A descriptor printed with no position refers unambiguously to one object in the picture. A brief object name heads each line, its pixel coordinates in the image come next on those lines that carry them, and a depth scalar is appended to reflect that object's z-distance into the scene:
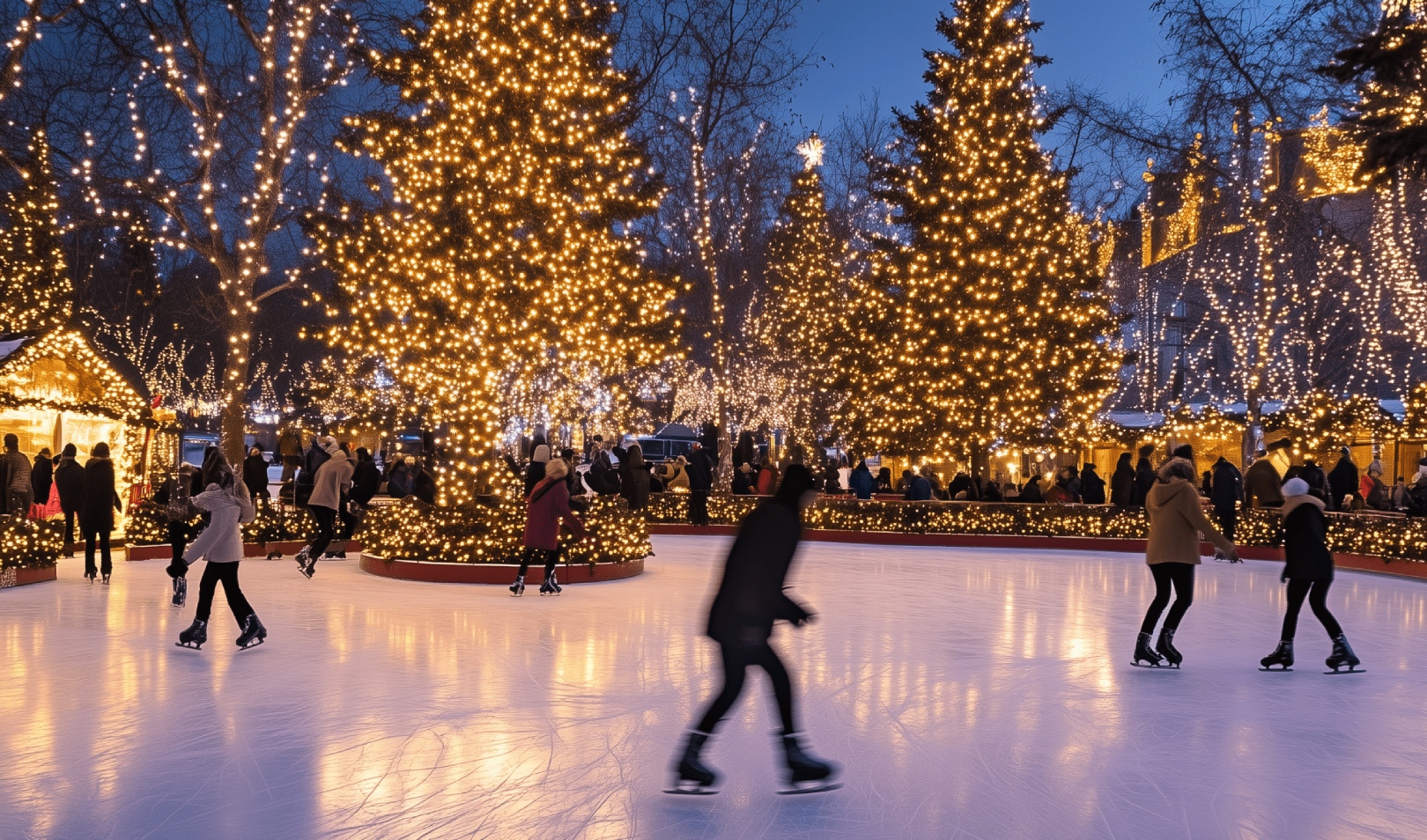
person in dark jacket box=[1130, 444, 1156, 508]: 22.52
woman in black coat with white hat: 9.55
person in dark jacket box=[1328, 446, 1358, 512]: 22.95
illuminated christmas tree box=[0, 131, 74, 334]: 19.83
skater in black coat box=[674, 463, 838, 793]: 5.66
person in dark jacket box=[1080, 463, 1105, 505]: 26.48
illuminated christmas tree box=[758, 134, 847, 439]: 45.56
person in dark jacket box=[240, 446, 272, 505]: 19.44
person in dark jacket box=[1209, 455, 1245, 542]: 21.03
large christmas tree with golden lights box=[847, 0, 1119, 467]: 28.50
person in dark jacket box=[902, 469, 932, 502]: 25.98
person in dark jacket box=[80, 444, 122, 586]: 14.34
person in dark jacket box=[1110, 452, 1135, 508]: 24.44
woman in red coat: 13.63
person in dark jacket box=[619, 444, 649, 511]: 24.02
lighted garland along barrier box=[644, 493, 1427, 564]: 22.50
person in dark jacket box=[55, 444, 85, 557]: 15.99
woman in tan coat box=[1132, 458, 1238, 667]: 9.56
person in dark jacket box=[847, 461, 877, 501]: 27.17
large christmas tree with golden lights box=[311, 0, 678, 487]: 16.83
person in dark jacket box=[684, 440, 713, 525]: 26.09
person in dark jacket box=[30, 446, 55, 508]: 18.08
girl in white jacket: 9.73
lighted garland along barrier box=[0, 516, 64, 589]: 14.34
